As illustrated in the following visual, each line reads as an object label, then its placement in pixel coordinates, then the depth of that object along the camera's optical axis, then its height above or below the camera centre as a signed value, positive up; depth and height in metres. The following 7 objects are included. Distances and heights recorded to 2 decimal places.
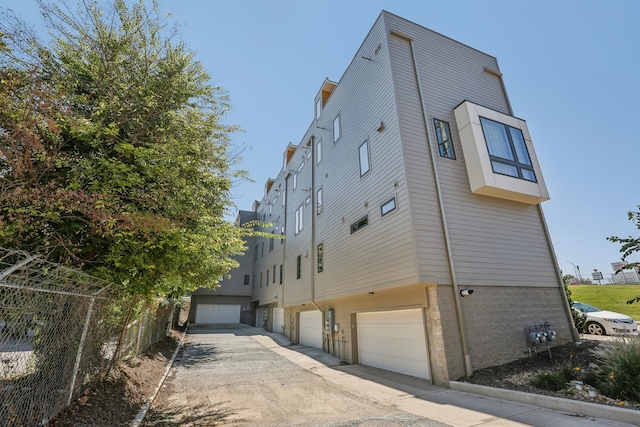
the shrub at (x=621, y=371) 4.86 -0.98
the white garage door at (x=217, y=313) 28.61 +0.52
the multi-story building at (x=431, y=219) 7.62 +2.81
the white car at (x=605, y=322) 10.12 -0.33
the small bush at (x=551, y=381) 5.67 -1.27
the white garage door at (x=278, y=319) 21.44 -0.10
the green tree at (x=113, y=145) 3.88 +2.59
